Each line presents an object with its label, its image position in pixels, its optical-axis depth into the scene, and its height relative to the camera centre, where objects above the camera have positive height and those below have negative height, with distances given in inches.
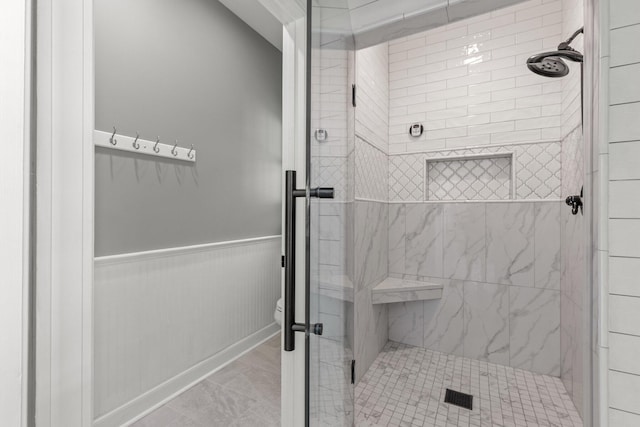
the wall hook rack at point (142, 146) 49.8 +12.2
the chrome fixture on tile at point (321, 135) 25.2 +6.8
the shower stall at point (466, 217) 60.0 -1.3
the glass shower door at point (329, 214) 24.4 -0.3
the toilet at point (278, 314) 67.7 -24.6
